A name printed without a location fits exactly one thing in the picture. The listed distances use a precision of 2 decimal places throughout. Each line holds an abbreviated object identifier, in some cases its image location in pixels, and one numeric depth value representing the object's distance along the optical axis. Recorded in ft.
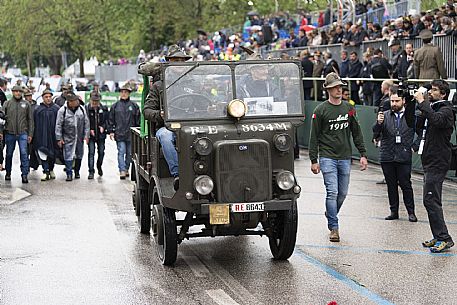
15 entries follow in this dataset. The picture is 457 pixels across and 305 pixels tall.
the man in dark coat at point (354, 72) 75.41
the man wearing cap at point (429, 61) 61.82
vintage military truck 31.17
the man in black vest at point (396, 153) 43.04
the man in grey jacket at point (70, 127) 61.31
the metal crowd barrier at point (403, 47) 65.46
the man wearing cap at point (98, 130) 63.72
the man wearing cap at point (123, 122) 61.87
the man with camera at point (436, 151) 34.78
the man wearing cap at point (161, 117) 32.73
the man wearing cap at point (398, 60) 67.59
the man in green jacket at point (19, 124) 60.59
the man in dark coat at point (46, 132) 62.39
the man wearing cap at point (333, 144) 37.32
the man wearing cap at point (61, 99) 71.89
